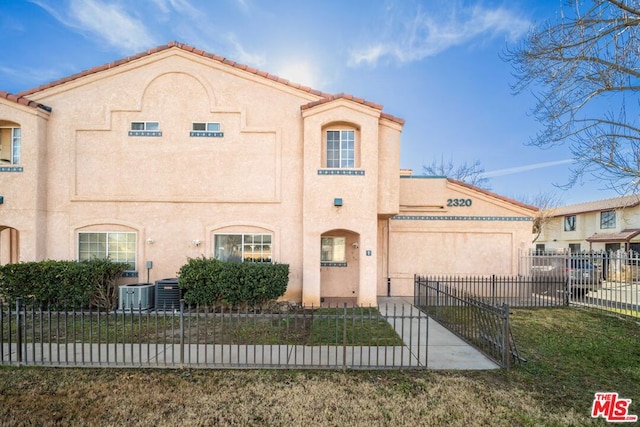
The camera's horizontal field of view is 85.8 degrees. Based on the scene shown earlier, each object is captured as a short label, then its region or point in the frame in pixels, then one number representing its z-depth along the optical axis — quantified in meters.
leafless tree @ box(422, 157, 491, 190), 38.06
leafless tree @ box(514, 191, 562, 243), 33.06
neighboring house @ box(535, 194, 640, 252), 27.17
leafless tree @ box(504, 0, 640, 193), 7.60
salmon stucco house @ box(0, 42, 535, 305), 12.84
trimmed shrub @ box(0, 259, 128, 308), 11.21
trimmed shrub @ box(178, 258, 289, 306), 11.24
